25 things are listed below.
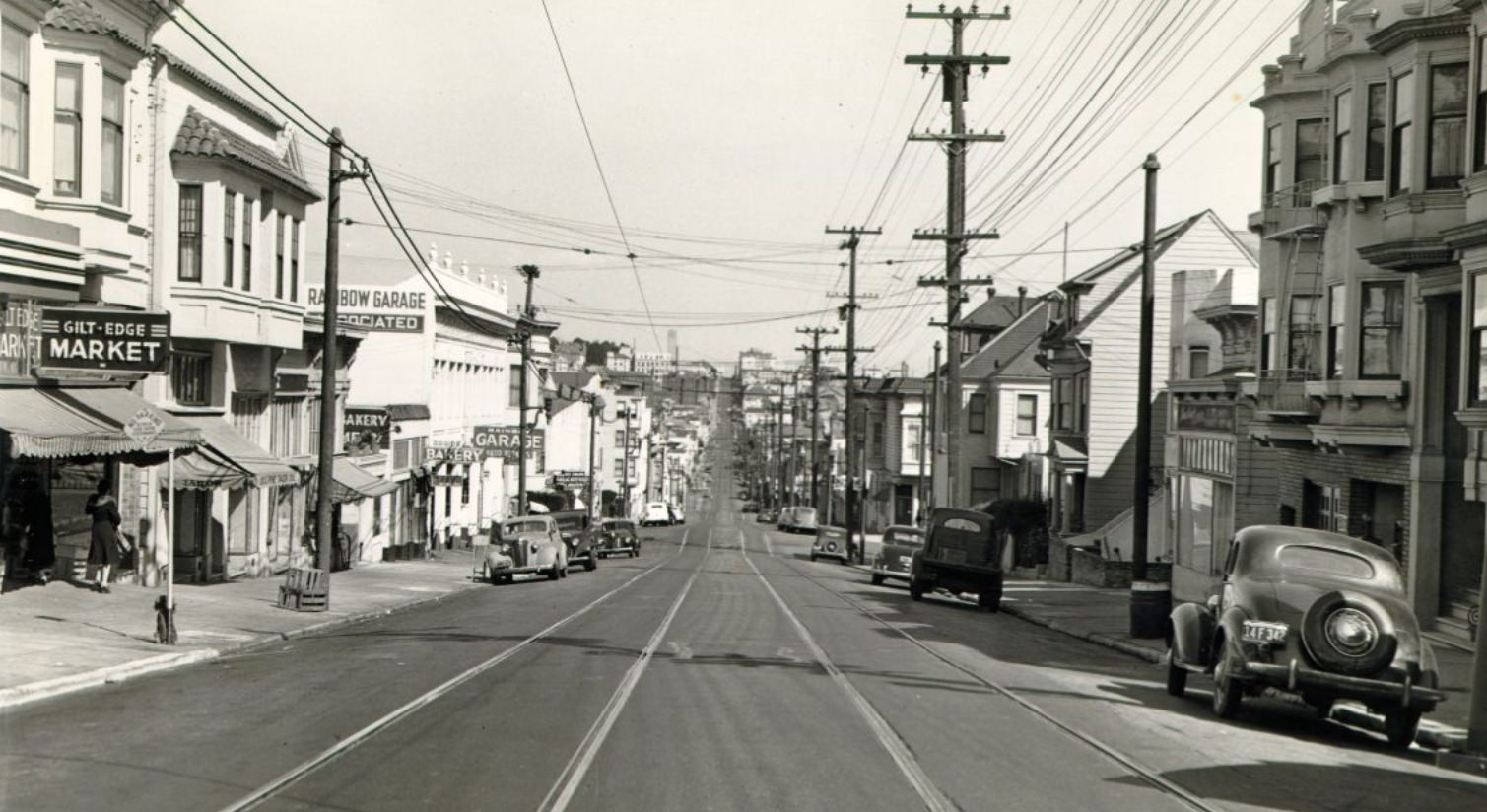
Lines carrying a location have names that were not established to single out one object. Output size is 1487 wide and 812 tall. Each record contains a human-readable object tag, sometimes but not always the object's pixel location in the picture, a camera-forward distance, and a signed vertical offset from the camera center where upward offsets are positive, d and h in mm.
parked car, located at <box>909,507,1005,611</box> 34219 -3884
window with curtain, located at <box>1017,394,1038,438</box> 65375 -700
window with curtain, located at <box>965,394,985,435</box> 66875 -820
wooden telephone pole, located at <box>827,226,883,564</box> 61375 +2852
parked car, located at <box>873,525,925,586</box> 41344 -4591
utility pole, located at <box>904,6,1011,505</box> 38281 +6440
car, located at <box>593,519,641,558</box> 58875 -6315
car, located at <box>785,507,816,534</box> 89688 -8110
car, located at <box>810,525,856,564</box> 61156 -6580
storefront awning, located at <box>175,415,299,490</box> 26950 -1770
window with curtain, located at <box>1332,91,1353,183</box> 26359 +4900
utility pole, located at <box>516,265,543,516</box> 50866 -528
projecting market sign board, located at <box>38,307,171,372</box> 21625 +412
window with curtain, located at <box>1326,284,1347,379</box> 26953 +1414
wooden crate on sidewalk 26375 -3882
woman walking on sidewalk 24172 -2675
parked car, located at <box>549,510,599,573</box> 47031 -4990
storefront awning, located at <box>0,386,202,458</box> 20438 -841
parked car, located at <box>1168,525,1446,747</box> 14242 -2301
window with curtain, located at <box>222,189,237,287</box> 29438 +2857
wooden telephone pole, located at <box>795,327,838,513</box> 80188 +1359
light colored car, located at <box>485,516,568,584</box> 40094 -4713
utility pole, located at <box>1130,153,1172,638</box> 26547 -211
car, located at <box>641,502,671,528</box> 104562 -9312
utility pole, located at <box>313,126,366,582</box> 27344 +135
